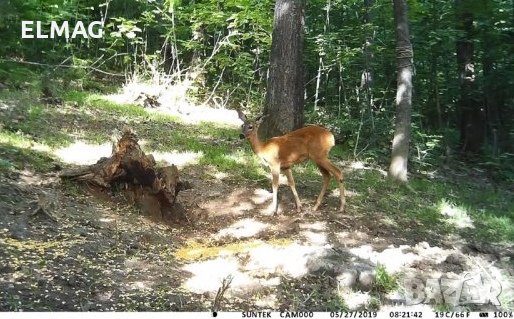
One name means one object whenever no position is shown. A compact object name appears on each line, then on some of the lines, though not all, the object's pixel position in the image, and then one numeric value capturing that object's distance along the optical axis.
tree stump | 5.66
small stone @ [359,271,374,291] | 4.07
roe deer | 6.43
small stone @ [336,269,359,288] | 4.07
